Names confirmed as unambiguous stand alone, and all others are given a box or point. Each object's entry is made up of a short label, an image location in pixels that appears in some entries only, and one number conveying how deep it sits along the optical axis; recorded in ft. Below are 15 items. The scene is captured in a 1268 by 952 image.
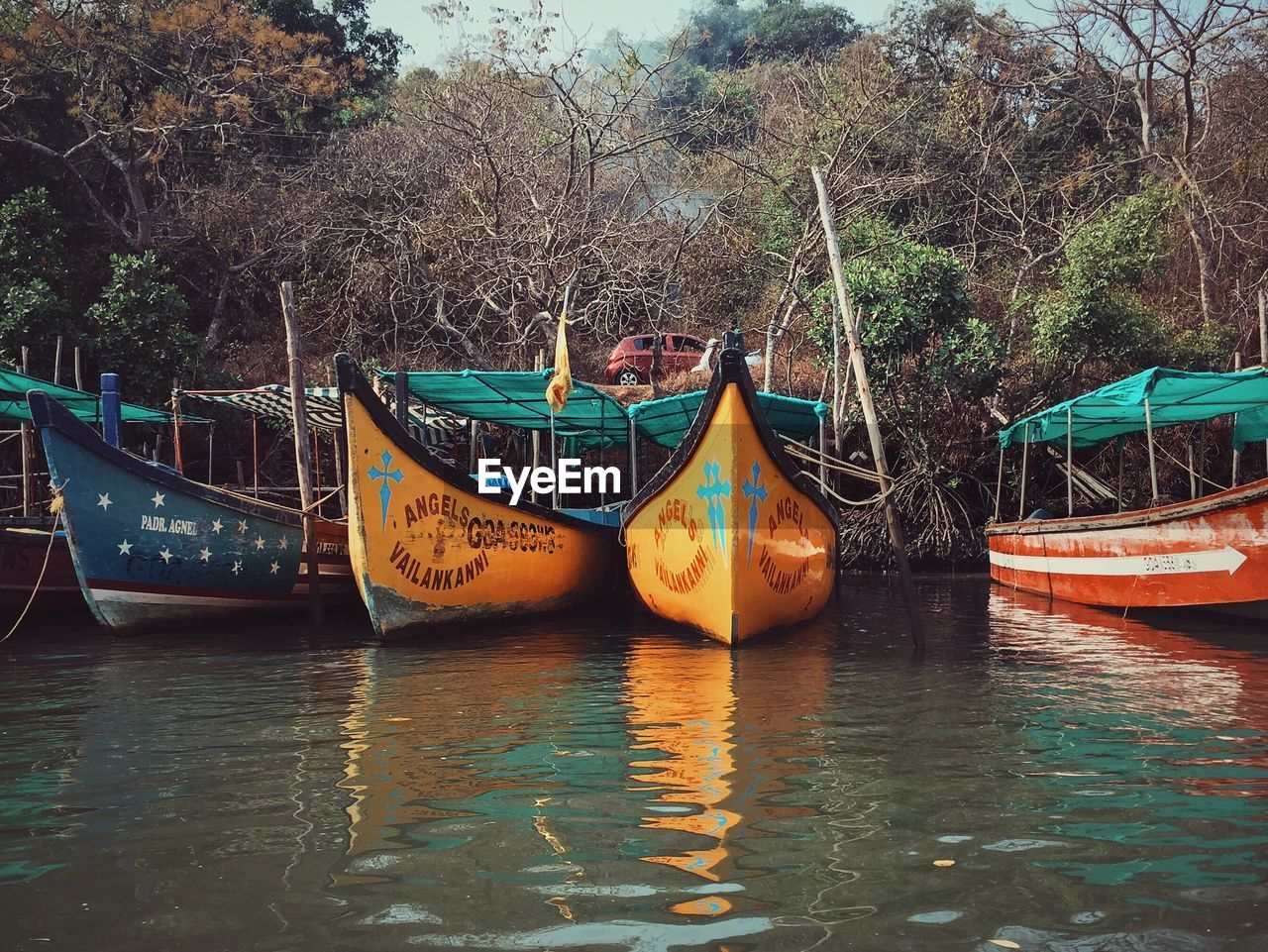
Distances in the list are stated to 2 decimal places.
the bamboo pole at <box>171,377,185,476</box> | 44.31
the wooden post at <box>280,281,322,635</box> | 35.60
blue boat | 31.58
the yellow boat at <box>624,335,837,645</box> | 27.71
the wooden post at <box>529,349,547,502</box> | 50.65
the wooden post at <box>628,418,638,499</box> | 44.50
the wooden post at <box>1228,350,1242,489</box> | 44.07
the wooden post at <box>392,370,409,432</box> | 39.20
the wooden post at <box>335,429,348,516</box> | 47.37
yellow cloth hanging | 33.91
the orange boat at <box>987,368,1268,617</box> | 29.91
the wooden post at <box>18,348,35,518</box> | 43.29
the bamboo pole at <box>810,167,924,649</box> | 26.89
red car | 70.79
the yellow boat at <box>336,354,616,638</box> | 29.78
